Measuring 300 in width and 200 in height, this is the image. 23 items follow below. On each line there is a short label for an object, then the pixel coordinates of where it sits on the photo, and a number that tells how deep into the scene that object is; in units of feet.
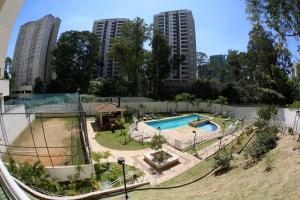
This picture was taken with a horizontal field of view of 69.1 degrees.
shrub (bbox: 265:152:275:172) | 27.74
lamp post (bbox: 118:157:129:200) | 23.43
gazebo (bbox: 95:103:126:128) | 72.79
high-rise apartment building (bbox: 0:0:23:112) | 23.71
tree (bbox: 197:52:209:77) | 221.44
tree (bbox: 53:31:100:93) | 125.90
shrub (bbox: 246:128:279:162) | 34.47
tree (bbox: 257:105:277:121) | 54.19
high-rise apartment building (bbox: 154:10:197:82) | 231.91
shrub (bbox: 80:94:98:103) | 97.04
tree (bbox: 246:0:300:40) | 31.89
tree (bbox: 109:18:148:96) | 118.73
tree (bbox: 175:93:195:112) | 106.63
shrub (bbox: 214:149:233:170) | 35.17
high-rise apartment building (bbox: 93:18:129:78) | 240.73
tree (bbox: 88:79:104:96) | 117.80
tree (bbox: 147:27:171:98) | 124.88
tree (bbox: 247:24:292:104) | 100.63
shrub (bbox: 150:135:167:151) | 46.62
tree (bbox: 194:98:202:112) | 107.04
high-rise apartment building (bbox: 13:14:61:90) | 211.41
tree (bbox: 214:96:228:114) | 103.45
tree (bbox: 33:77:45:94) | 142.92
